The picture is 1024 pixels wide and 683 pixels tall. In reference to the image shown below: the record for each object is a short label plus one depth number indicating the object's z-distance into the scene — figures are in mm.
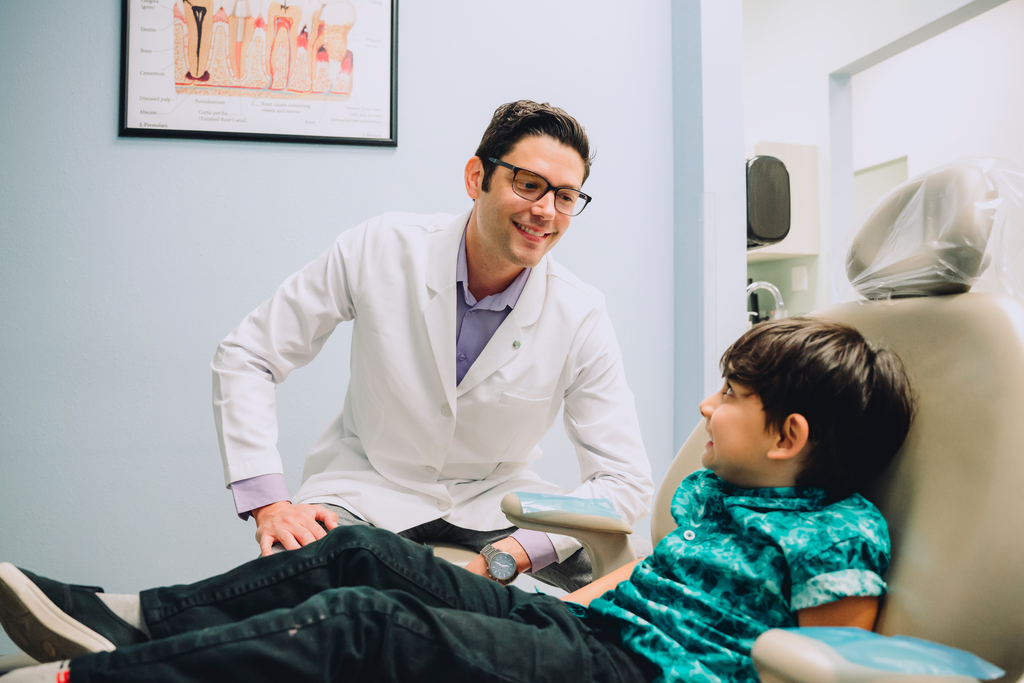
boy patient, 657
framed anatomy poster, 1709
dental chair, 591
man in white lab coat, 1257
